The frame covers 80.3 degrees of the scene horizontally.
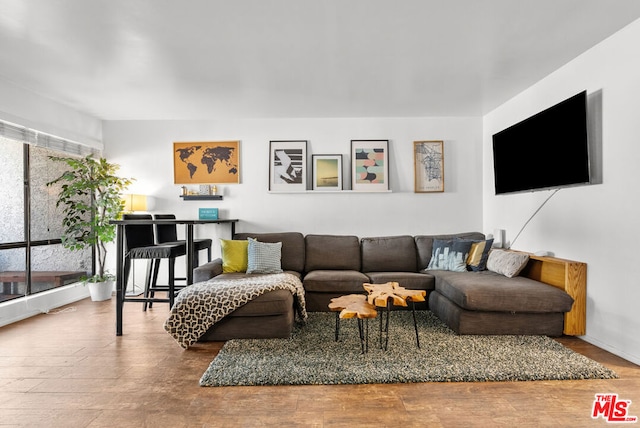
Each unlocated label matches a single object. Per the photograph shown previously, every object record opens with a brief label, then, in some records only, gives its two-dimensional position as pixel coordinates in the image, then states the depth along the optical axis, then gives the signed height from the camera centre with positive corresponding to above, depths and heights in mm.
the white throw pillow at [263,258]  4145 -474
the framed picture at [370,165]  5102 +666
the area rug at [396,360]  2488 -1061
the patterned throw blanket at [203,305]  3080 -739
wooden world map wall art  5211 +737
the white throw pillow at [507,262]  3684 -492
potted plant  4586 +129
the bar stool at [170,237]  4554 -260
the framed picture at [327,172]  5121 +578
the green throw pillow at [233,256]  4176 -454
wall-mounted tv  3115 +603
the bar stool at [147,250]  3602 -336
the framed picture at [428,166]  5152 +653
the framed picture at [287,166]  5133 +666
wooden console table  3221 -688
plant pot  4855 -956
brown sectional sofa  3205 -699
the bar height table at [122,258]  3414 -389
